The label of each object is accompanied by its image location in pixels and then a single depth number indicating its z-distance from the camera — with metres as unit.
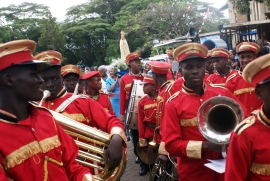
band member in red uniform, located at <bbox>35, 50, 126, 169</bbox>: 4.11
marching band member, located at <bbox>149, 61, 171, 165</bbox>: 6.25
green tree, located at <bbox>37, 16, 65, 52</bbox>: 39.59
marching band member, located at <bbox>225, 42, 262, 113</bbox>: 5.61
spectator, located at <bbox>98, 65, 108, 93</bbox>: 12.18
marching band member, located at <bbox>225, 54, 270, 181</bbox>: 2.57
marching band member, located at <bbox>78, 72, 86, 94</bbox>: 6.76
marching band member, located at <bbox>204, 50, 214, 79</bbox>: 8.38
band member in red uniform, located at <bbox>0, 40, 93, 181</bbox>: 2.41
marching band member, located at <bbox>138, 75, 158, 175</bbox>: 6.81
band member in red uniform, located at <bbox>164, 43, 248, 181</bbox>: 3.73
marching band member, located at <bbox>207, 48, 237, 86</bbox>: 7.30
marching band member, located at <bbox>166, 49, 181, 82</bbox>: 7.64
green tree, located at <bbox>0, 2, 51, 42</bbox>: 44.82
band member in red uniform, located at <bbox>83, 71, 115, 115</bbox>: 6.70
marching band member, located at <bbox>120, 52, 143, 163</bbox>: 8.90
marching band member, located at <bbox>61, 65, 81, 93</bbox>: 5.45
